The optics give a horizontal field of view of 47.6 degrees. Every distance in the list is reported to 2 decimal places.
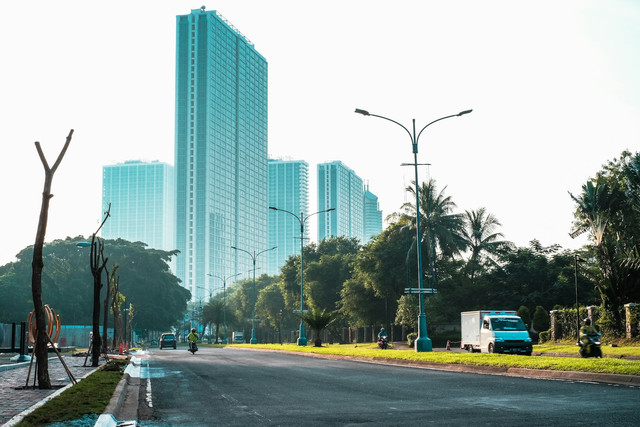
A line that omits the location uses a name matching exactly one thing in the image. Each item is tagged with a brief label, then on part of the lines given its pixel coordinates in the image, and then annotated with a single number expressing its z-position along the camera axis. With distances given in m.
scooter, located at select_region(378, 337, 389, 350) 44.97
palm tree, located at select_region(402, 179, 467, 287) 65.94
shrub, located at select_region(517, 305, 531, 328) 57.69
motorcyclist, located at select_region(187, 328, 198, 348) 47.41
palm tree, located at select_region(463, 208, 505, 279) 71.50
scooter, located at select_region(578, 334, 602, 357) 23.84
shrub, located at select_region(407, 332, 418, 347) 55.92
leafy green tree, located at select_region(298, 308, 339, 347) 48.03
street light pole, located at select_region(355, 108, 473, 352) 31.10
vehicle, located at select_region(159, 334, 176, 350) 70.06
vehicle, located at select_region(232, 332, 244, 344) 116.25
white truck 31.86
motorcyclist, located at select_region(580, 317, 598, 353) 23.84
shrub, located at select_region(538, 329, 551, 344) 49.47
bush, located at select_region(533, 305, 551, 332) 54.66
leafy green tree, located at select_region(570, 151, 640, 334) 38.16
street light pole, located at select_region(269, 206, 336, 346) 54.09
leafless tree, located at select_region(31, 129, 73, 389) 13.42
